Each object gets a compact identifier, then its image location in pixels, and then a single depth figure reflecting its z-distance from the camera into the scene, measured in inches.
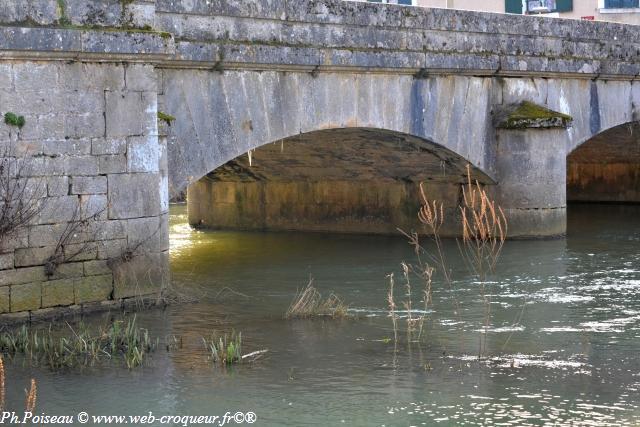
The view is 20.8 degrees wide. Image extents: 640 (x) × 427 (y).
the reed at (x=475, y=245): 713.6
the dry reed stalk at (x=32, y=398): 315.3
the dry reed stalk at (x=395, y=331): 468.5
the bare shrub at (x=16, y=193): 505.5
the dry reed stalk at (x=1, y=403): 374.6
